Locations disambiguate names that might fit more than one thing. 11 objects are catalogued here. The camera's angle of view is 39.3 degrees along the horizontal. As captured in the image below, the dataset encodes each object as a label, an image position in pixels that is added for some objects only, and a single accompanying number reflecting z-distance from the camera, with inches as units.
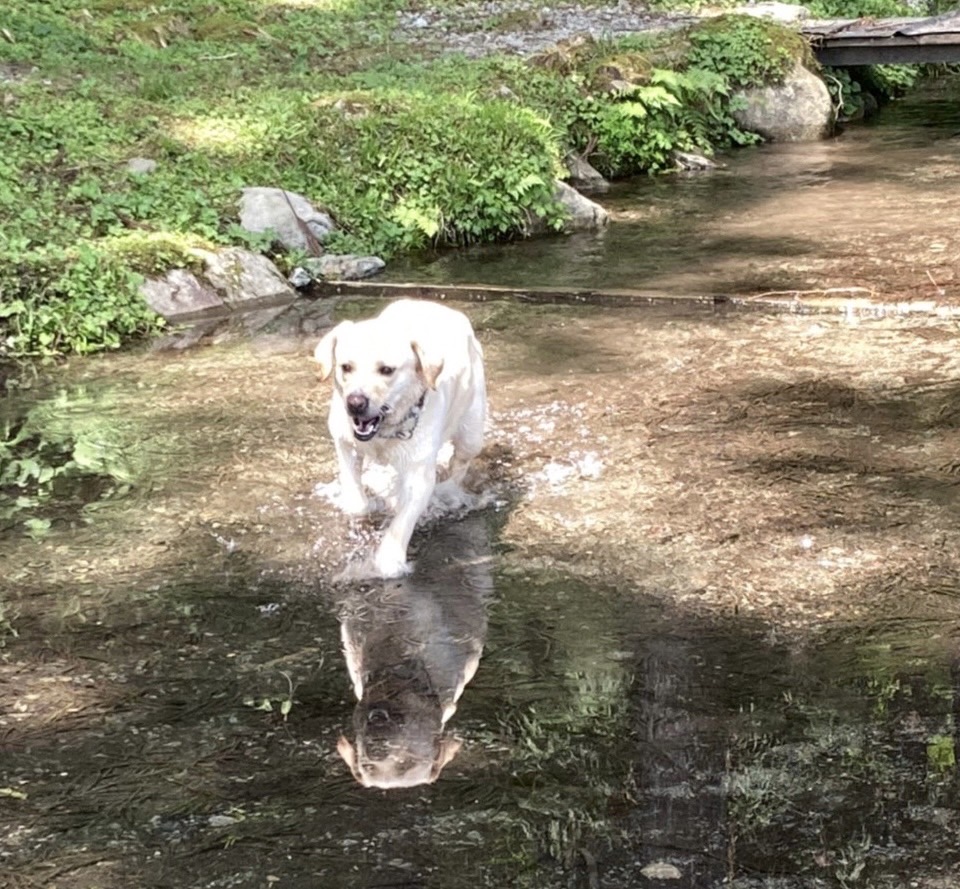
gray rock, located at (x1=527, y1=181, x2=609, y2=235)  487.2
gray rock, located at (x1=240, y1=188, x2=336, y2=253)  437.1
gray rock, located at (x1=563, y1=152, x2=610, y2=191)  570.9
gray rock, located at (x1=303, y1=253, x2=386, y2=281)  428.8
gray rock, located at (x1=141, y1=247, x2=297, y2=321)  391.2
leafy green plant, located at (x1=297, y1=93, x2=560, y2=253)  466.9
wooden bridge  687.7
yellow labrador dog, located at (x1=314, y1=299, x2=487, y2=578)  206.5
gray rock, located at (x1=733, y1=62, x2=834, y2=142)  670.5
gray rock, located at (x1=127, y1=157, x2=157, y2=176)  452.4
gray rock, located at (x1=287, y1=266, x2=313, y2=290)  420.8
